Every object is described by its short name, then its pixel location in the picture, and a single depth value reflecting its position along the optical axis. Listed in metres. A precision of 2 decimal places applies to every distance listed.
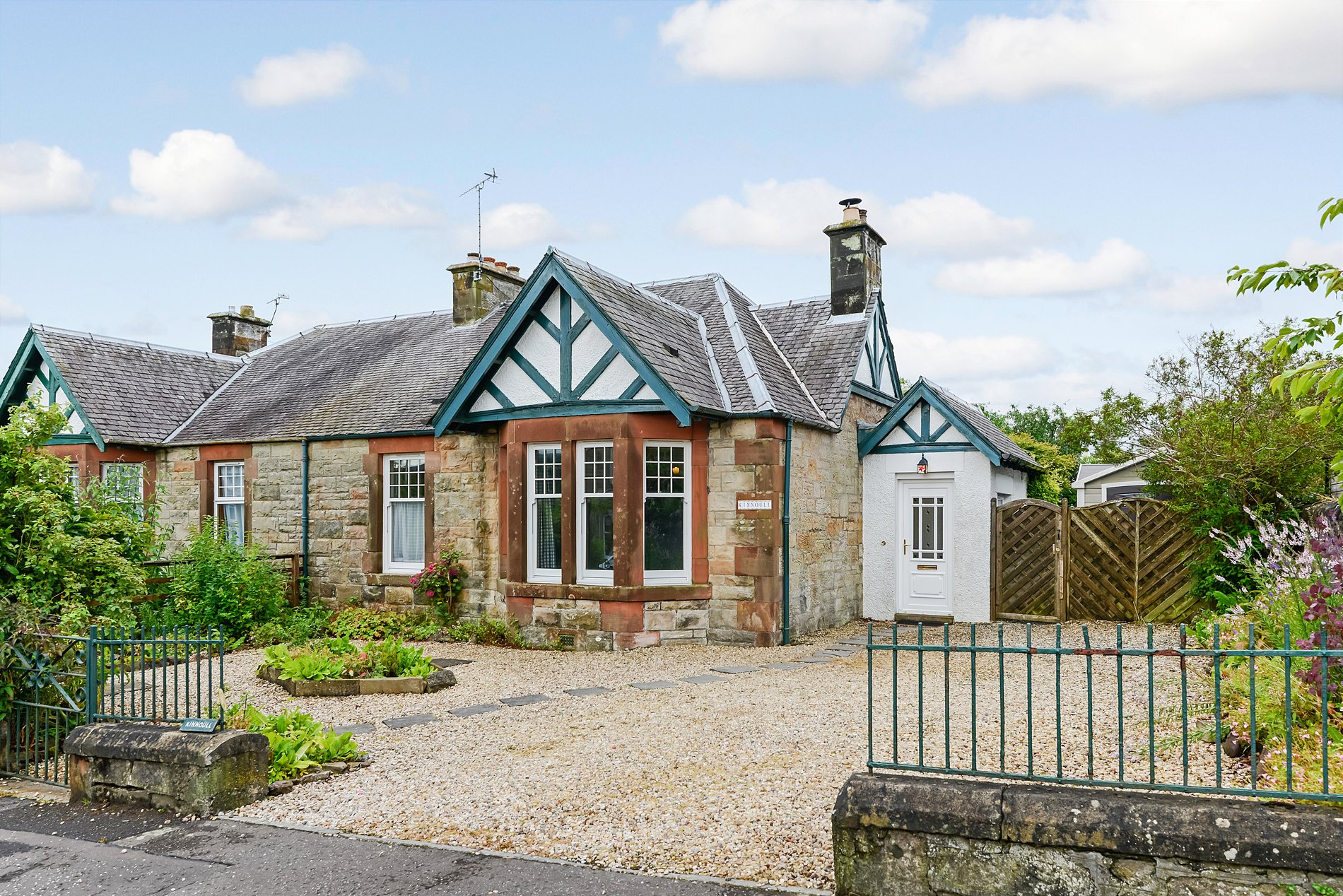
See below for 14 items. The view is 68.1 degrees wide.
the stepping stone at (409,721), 8.88
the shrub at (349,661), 10.47
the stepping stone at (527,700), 9.84
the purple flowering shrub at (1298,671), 6.06
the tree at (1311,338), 4.50
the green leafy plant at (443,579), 14.64
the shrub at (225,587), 14.60
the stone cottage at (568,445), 13.08
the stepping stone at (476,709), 9.36
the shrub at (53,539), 8.36
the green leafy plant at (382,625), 13.56
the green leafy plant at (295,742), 7.11
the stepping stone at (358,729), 8.61
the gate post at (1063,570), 14.73
